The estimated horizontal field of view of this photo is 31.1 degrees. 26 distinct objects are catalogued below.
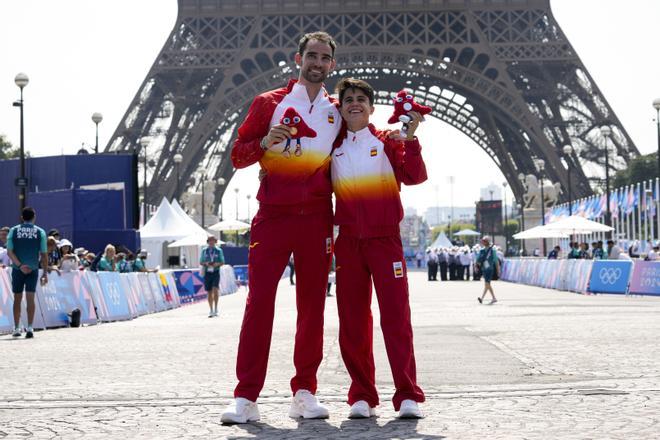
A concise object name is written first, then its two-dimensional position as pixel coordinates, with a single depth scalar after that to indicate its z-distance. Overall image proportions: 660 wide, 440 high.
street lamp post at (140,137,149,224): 44.28
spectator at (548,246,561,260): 40.70
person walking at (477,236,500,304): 23.64
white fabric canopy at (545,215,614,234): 35.38
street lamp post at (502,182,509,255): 75.19
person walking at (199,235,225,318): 20.23
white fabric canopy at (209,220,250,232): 46.56
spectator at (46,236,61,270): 17.75
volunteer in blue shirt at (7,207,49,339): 14.09
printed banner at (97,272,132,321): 18.67
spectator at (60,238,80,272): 16.89
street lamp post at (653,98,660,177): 35.72
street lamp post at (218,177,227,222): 65.05
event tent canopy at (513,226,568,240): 38.78
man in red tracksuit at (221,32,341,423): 6.07
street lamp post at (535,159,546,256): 56.09
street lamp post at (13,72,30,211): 26.92
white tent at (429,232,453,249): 60.53
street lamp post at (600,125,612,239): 40.89
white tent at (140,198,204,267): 34.03
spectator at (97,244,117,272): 21.05
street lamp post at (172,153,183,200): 48.61
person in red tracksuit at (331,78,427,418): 6.09
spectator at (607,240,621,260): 29.61
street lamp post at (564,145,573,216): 46.16
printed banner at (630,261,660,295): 25.80
